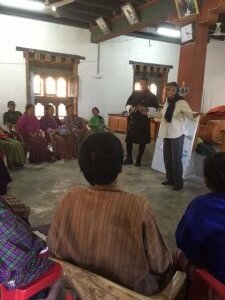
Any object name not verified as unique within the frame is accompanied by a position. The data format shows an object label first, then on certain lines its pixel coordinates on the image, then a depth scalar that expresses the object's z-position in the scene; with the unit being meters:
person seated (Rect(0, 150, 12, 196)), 2.79
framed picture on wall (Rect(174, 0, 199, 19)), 4.31
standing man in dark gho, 5.34
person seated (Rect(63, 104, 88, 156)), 6.11
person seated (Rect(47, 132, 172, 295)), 1.07
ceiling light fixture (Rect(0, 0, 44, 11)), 5.89
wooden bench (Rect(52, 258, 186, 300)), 0.97
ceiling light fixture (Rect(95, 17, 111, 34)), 6.52
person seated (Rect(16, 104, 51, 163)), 5.55
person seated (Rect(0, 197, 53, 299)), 1.27
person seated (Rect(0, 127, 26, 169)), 4.93
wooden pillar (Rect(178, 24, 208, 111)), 4.67
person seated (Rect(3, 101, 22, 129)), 6.18
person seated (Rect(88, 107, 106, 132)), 6.57
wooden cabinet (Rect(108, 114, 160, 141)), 6.89
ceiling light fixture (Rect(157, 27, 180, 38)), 7.39
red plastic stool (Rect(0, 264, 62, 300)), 1.38
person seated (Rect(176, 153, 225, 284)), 1.29
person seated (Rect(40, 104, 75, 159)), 5.86
